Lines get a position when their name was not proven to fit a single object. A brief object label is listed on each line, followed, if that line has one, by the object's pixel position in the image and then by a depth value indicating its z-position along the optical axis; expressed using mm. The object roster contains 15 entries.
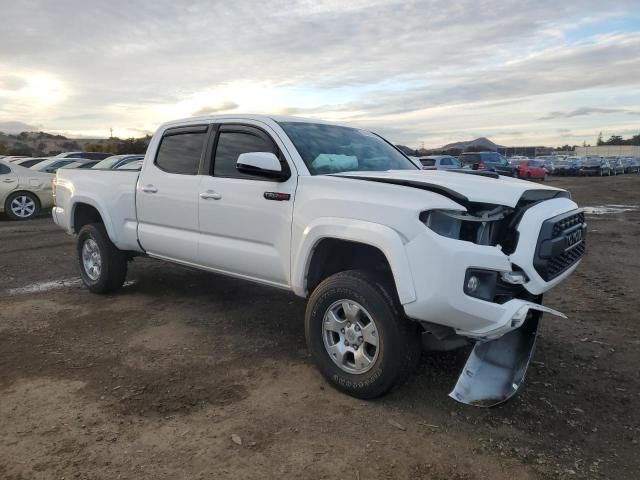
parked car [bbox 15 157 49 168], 21770
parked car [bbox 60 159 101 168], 16392
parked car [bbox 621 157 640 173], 49625
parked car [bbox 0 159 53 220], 13500
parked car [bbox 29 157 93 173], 18469
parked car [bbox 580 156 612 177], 42250
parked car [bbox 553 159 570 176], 43125
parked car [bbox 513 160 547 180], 35031
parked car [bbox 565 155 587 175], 42625
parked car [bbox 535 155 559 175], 43619
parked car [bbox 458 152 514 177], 29203
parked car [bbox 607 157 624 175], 46016
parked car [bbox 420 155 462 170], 23109
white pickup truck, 3320
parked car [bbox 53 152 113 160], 22614
